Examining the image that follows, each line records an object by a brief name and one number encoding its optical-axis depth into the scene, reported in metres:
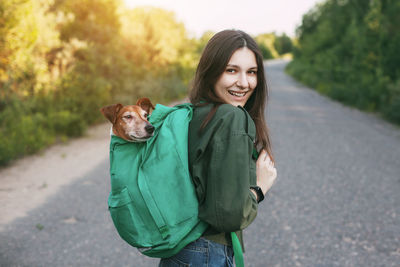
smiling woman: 1.24
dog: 1.43
